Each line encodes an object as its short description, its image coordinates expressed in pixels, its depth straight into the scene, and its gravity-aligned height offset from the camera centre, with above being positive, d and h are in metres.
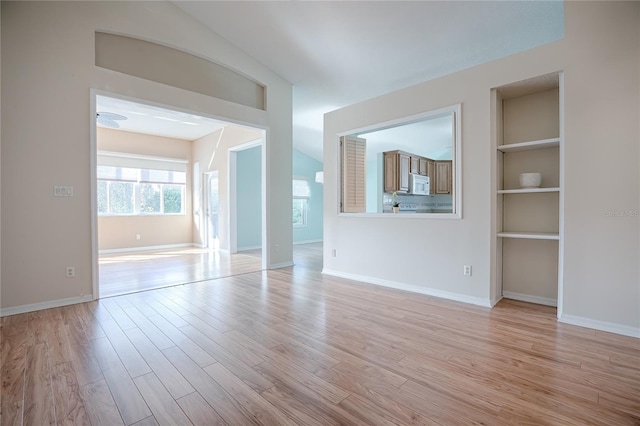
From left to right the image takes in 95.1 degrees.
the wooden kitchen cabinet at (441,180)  7.52 +0.80
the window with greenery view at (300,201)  9.34 +0.33
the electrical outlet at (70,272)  3.42 -0.71
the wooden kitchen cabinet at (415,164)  6.44 +1.05
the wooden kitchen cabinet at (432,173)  7.22 +0.95
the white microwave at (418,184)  6.39 +0.61
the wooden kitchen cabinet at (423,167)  6.80 +1.06
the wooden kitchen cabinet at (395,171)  5.88 +0.82
